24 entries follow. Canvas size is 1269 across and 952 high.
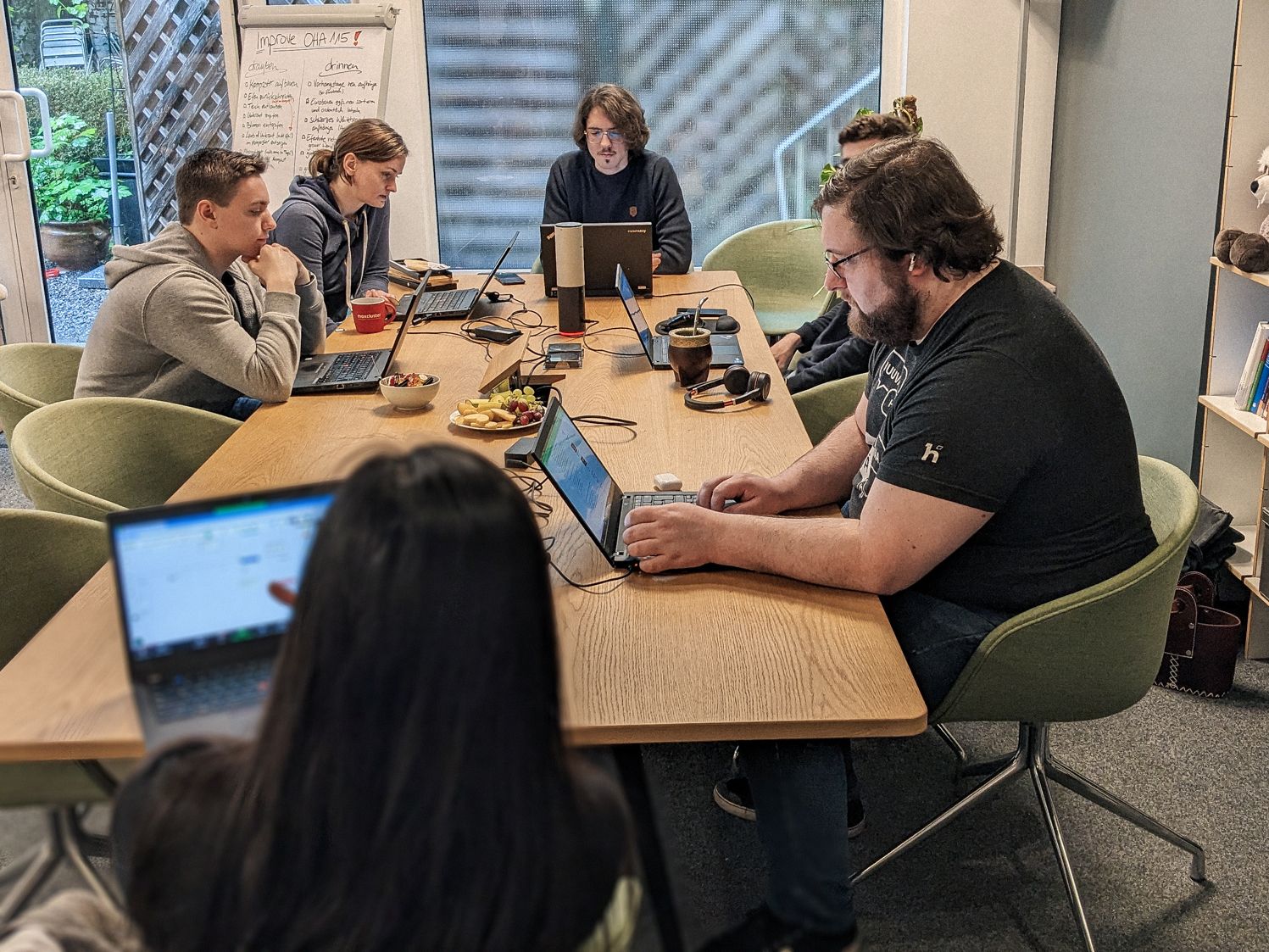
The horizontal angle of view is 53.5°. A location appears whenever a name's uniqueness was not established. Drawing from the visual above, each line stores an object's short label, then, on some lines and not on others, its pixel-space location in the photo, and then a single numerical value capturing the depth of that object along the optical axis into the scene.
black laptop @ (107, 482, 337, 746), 1.00
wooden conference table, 1.45
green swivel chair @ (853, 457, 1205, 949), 1.83
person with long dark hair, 0.76
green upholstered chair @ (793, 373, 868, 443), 2.90
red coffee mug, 3.55
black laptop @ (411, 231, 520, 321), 3.68
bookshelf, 2.87
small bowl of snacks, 2.62
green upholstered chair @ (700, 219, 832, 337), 4.65
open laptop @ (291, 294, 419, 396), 2.87
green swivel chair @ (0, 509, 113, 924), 1.95
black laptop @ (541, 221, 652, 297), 3.83
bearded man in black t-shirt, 1.76
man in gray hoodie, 2.77
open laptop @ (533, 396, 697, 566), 1.75
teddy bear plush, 2.79
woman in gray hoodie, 3.80
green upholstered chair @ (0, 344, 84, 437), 2.71
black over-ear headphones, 2.70
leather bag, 2.82
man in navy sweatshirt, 4.43
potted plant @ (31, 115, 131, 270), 5.29
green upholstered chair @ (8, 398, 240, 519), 2.14
